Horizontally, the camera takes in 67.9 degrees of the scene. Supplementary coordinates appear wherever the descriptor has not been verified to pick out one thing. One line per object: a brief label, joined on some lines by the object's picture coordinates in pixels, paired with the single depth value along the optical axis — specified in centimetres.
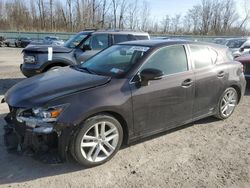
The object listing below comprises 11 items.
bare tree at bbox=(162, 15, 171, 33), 4316
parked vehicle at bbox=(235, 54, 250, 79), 558
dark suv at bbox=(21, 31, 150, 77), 533
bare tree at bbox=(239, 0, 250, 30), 3768
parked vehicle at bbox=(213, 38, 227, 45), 1056
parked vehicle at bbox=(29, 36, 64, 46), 2189
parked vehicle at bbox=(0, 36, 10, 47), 2346
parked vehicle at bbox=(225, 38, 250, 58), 939
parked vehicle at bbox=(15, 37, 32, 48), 2278
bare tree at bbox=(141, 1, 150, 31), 4399
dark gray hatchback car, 231
